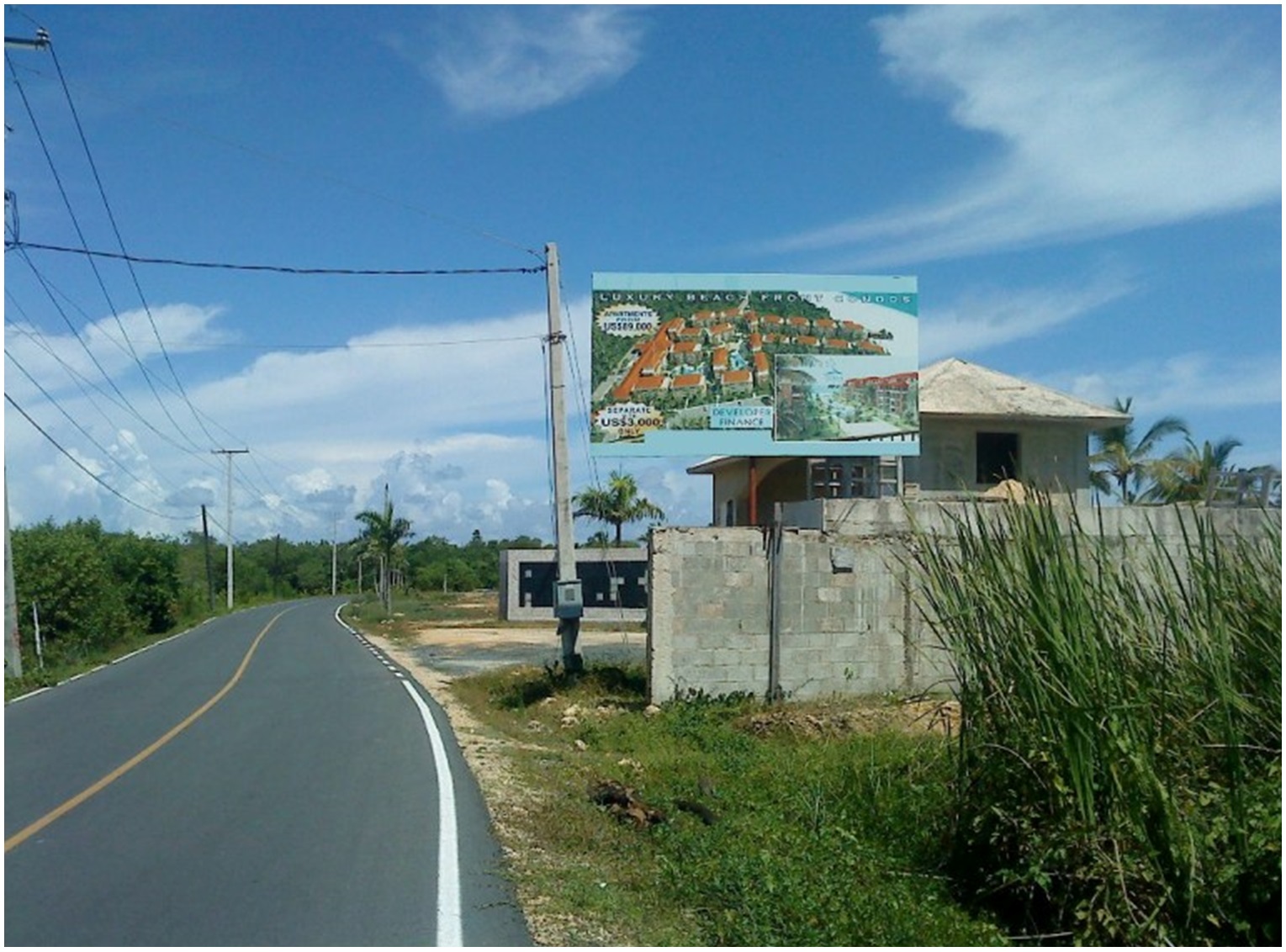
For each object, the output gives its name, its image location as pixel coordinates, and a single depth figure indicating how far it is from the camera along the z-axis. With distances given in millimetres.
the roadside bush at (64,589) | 42188
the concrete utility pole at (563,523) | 21500
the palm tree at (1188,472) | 24750
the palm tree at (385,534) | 69500
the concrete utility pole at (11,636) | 26125
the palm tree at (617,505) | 59344
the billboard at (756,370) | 21672
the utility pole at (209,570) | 88312
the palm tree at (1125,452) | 30141
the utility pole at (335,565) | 129250
